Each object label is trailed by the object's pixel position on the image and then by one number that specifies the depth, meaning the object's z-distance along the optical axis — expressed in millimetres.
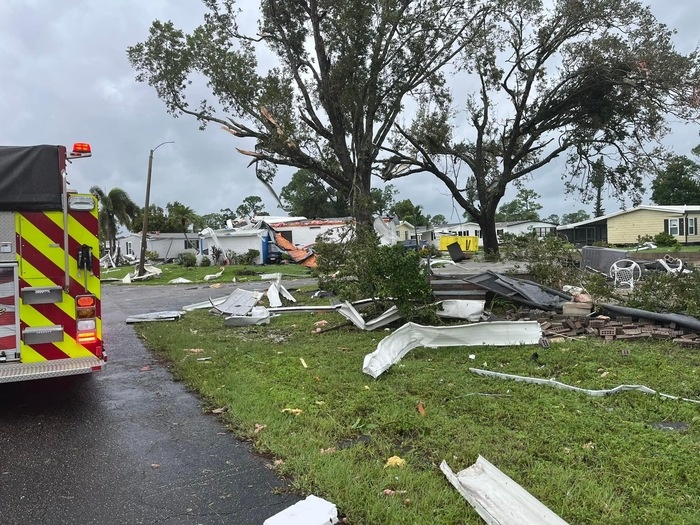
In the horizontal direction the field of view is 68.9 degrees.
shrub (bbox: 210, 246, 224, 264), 36438
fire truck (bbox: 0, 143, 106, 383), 4828
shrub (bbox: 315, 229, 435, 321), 8406
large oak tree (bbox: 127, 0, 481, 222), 18734
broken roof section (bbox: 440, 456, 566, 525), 2725
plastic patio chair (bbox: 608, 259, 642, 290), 11827
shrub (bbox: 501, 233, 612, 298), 10688
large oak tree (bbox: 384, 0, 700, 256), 19750
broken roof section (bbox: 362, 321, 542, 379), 7051
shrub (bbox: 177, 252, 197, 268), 35438
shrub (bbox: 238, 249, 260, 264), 35125
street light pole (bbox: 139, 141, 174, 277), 26875
